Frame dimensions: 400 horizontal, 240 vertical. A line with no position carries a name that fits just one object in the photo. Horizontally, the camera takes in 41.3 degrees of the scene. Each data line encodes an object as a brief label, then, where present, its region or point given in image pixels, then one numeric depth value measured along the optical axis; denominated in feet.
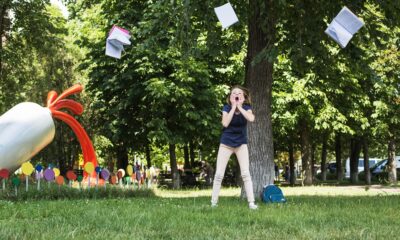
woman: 26.28
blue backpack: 30.73
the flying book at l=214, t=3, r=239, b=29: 29.19
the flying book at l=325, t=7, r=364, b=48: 28.32
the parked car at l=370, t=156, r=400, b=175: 117.29
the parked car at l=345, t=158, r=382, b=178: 177.60
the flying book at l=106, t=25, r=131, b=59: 33.30
